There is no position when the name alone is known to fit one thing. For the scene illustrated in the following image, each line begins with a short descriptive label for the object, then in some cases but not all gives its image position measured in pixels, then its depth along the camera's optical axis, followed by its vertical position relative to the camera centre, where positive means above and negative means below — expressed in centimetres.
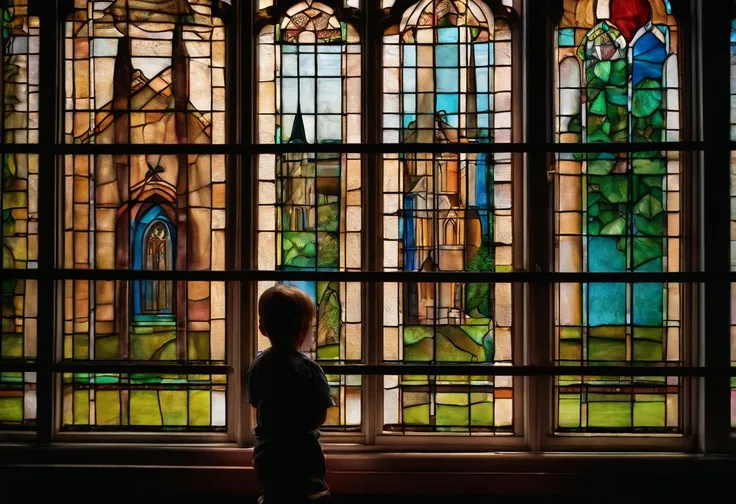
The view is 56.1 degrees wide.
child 211 -46
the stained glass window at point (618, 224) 267 +14
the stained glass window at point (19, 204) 274 +23
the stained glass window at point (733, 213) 267 +19
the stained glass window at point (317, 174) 269 +34
